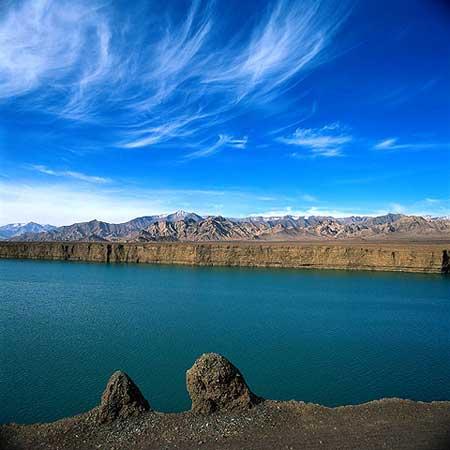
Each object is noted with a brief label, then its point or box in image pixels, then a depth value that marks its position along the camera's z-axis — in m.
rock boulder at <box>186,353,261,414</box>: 15.20
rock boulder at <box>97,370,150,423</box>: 14.46
